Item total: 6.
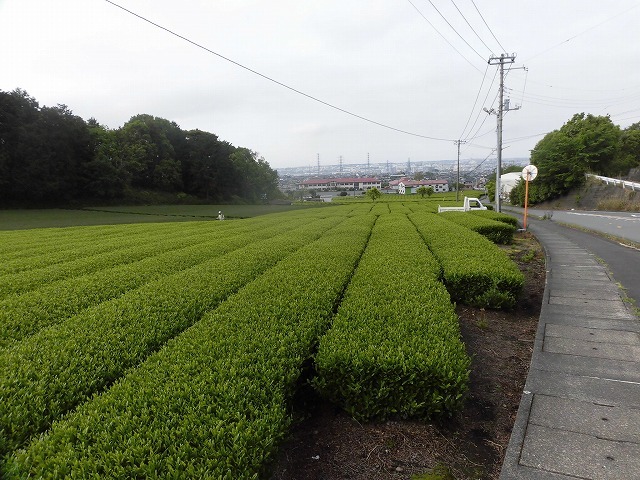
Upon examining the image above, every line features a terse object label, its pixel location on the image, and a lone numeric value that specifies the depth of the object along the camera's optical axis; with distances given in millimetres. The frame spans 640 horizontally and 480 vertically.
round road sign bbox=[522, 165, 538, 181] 17383
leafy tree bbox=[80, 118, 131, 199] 42219
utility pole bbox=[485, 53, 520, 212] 26594
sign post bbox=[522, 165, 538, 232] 17356
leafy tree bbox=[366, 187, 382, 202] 72875
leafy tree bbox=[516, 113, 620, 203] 44219
